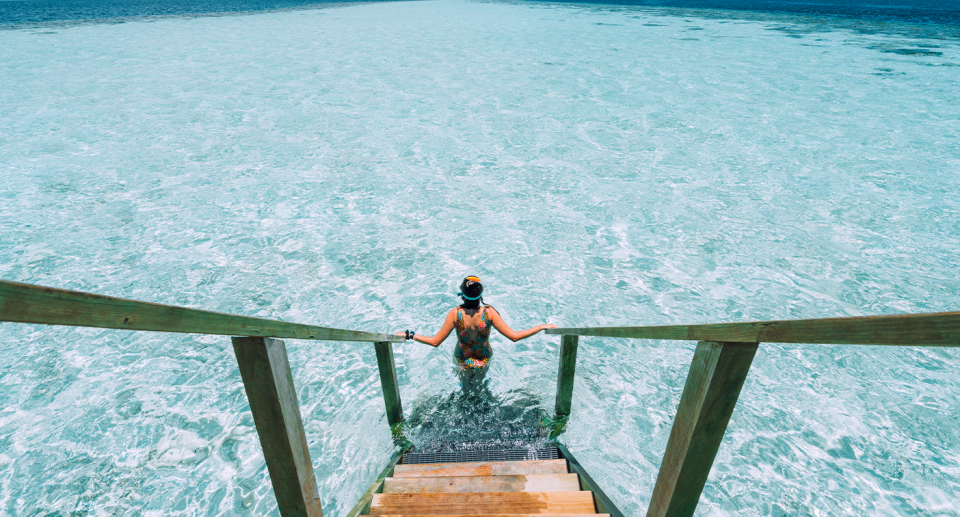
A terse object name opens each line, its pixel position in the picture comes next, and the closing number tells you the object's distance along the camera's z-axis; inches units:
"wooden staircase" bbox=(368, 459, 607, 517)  116.4
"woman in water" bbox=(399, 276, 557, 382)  168.2
